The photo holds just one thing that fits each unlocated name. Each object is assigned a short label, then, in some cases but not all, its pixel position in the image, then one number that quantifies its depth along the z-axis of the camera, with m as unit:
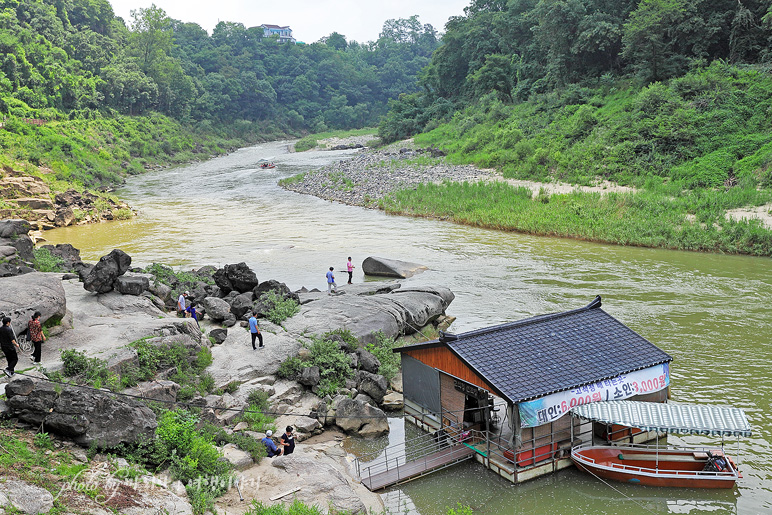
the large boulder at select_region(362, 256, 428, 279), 34.62
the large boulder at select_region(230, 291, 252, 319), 25.12
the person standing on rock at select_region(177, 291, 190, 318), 24.70
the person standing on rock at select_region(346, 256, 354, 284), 32.19
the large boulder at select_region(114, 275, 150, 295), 23.83
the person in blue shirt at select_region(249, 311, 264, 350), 20.95
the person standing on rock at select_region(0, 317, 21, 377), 15.31
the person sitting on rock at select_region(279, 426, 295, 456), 16.08
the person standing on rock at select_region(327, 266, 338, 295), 28.69
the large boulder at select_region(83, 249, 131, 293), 23.28
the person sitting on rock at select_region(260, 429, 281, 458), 15.88
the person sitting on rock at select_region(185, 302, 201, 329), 24.24
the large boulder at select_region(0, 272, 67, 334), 18.17
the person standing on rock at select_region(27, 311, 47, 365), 16.94
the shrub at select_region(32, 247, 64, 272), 29.27
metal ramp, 16.10
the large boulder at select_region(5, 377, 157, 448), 13.48
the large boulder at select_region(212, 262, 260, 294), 28.27
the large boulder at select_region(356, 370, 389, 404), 20.02
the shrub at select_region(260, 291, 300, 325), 23.67
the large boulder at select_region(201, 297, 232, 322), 24.86
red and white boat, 14.95
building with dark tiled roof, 15.64
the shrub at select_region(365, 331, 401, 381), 21.69
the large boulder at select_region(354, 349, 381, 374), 21.45
